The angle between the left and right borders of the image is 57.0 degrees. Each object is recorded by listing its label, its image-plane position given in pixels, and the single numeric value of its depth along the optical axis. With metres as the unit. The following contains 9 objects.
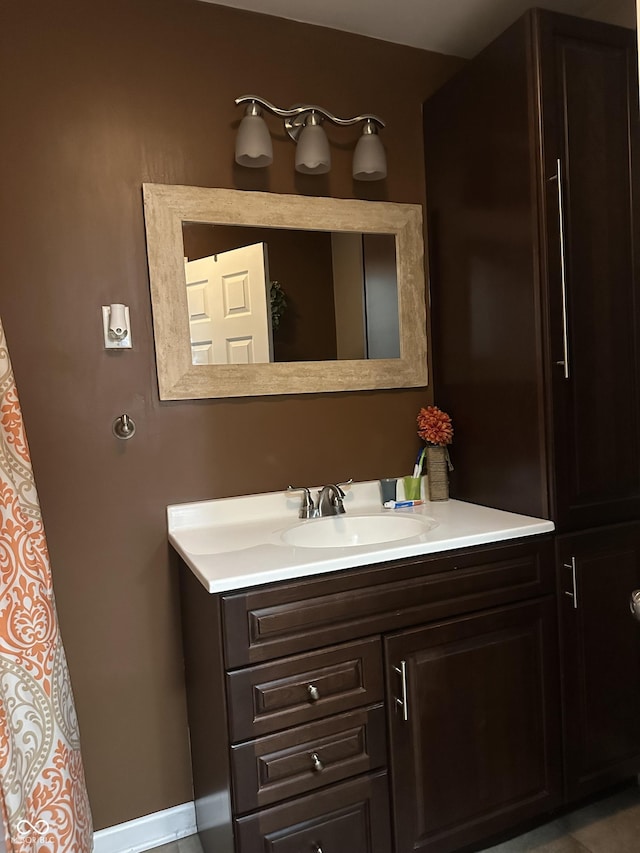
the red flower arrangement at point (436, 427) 1.99
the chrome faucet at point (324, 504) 1.84
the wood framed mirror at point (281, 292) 1.73
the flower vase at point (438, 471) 2.02
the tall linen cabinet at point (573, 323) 1.60
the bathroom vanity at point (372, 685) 1.30
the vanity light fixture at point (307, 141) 1.72
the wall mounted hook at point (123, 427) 1.70
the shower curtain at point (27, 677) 1.27
